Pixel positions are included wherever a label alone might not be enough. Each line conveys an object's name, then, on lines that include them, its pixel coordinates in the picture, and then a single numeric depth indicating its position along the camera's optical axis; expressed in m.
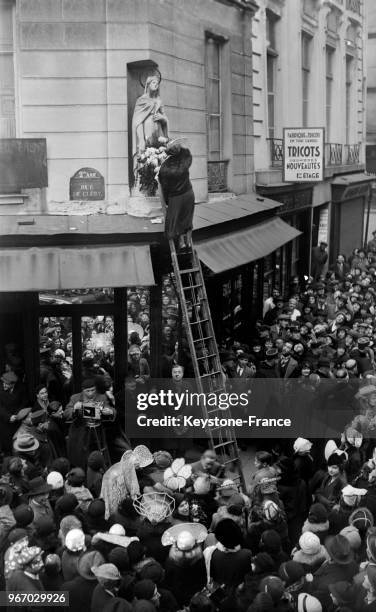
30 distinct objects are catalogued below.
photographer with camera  9.77
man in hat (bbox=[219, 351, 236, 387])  11.76
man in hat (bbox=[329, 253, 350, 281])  22.08
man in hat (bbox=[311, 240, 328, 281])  23.41
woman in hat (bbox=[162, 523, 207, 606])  6.70
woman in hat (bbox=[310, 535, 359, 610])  6.22
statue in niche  11.83
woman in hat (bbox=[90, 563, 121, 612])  5.96
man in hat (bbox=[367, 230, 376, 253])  27.51
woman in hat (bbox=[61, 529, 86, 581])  6.43
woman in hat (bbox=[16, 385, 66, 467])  9.27
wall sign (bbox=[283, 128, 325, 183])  18.61
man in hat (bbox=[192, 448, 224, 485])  8.46
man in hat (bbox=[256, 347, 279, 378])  11.70
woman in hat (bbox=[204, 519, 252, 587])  6.48
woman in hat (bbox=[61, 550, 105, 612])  6.21
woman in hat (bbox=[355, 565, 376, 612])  5.89
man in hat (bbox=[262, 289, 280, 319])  18.06
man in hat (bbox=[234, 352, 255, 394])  11.55
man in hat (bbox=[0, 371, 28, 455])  10.22
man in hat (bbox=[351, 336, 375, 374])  11.94
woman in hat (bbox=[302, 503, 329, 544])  7.04
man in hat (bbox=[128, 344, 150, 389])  12.04
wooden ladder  10.57
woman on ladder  11.16
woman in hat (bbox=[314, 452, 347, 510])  7.99
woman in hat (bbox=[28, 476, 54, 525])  7.45
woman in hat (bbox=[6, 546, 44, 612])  6.21
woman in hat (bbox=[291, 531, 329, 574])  6.55
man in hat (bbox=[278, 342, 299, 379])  11.63
